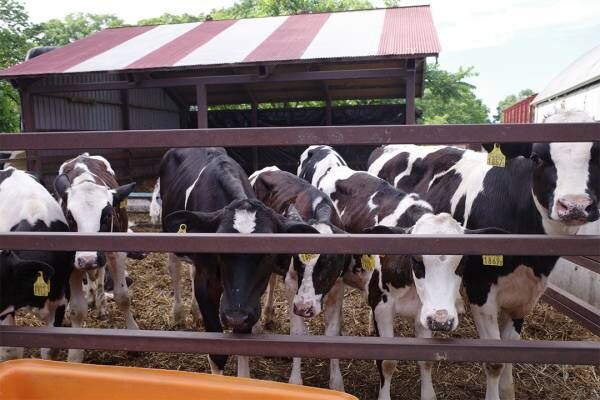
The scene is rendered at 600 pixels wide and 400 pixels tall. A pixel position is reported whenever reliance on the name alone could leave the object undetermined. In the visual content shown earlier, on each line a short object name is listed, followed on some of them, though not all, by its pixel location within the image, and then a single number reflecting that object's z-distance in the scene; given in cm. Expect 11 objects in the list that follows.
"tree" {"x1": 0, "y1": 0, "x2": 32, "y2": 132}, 1707
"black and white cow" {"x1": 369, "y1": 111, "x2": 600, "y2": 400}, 261
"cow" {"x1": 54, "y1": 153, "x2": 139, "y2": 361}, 391
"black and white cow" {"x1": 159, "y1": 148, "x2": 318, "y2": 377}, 267
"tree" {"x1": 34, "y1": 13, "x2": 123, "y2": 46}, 3052
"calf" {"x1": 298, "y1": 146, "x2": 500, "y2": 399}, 277
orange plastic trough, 206
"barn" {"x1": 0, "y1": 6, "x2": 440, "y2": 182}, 1063
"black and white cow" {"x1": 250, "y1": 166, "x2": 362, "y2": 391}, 324
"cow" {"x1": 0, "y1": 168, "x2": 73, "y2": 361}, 332
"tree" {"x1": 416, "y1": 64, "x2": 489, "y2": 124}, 2478
